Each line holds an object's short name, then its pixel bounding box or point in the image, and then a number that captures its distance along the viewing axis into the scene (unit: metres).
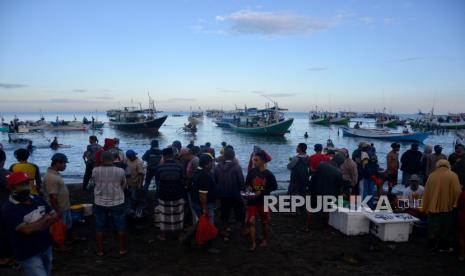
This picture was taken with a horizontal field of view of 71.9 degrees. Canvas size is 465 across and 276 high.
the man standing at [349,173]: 7.35
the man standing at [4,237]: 4.64
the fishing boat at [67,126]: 53.75
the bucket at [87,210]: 7.02
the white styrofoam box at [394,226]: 5.91
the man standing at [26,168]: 5.17
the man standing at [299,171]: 7.08
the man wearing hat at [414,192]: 6.60
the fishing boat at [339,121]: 75.64
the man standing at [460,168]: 6.83
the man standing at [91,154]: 8.73
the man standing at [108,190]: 4.98
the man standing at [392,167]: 9.06
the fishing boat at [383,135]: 38.44
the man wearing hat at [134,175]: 6.92
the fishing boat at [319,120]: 82.31
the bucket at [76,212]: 6.69
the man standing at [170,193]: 5.52
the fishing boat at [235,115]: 57.44
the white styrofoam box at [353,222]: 6.26
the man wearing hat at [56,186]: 4.95
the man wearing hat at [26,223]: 3.05
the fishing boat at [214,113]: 114.96
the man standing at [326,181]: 6.39
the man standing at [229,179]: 5.88
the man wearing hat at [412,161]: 9.05
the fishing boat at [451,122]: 59.94
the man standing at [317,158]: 7.10
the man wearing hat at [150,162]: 7.55
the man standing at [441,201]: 5.24
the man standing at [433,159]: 7.87
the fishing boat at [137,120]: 53.62
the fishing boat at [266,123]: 44.22
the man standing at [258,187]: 5.55
